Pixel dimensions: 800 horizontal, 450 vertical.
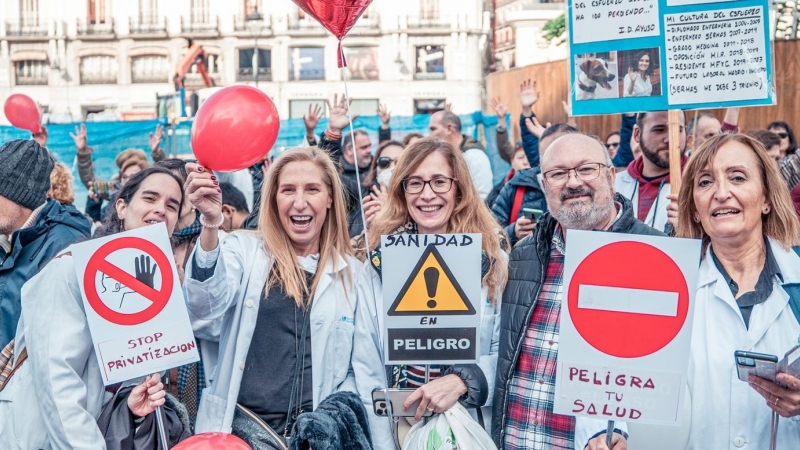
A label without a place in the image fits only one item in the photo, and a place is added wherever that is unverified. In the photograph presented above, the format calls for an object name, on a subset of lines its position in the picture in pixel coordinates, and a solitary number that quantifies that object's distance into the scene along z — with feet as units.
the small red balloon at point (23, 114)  32.42
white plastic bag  10.01
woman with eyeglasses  11.02
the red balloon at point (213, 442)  9.61
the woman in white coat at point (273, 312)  10.75
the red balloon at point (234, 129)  11.63
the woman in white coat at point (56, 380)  9.71
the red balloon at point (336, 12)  12.23
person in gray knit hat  12.36
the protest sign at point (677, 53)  14.20
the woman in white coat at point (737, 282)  9.19
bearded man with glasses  10.27
